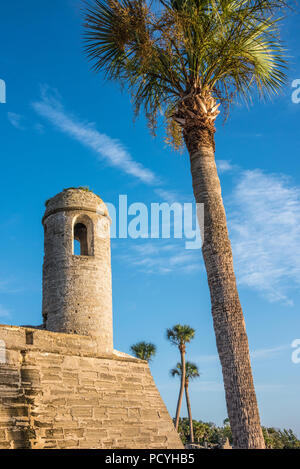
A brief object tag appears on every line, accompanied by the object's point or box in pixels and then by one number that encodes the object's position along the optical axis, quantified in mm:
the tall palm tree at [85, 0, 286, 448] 9000
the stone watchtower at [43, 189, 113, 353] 13172
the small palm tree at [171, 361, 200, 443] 31827
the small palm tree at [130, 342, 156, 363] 32438
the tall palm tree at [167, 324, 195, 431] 31094
